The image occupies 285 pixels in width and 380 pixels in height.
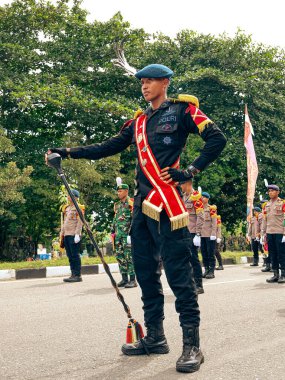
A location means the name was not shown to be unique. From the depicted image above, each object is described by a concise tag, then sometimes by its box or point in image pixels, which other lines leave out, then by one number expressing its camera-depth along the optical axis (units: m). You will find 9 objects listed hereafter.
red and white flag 17.91
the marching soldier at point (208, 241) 12.62
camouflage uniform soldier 9.96
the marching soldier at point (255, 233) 17.33
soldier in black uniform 3.96
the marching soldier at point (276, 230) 10.43
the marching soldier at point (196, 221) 8.65
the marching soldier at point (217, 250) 15.92
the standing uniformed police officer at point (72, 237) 11.41
